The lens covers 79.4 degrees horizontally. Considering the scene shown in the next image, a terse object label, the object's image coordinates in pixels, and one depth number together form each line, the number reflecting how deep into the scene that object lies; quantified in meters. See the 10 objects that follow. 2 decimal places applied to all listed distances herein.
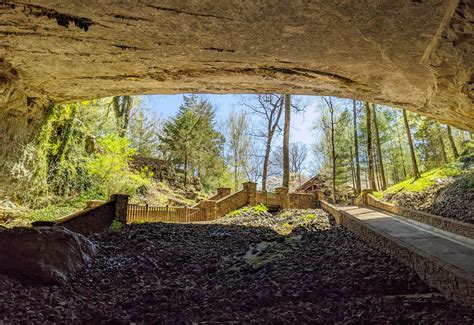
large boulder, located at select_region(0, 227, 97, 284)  4.41
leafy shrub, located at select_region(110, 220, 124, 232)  8.42
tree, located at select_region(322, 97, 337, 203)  22.49
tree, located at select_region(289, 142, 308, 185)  43.53
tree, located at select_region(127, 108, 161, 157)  27.98
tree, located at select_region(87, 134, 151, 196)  14.20
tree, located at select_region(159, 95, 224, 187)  28.70
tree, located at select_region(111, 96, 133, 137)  23.74
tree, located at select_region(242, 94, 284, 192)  21.72
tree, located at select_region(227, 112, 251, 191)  33.81
